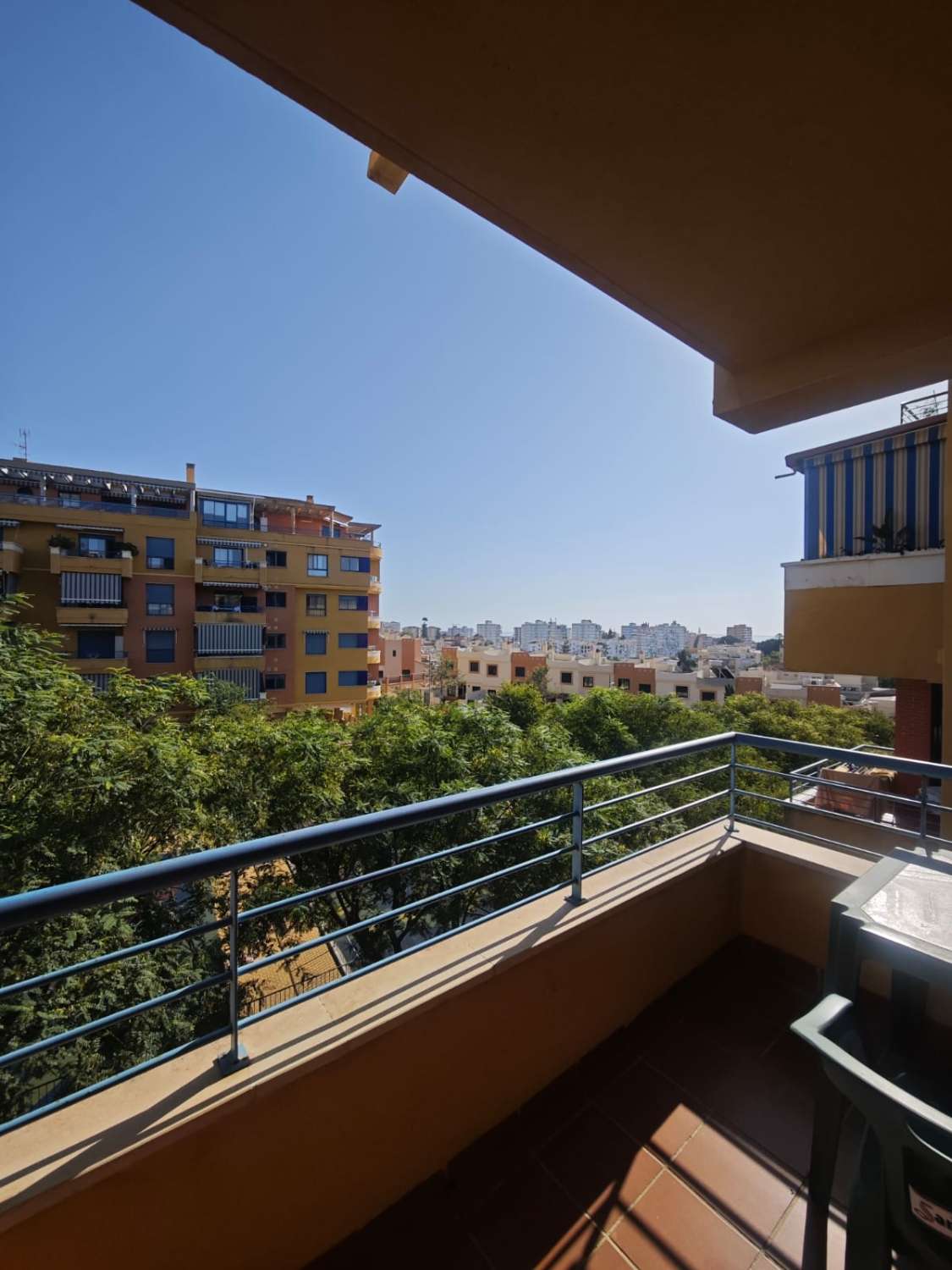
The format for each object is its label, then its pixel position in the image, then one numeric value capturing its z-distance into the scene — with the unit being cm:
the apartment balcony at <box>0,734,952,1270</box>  98
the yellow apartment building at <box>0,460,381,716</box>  2023
